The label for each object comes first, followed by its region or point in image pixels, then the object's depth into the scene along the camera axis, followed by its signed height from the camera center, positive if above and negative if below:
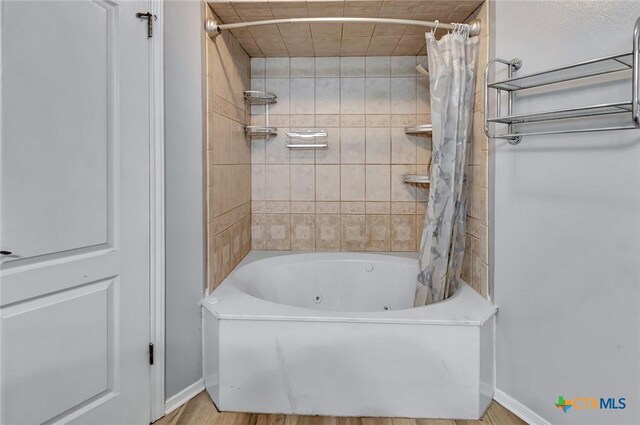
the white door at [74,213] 1.09 -0.02
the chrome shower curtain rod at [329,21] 1.74 +0.91
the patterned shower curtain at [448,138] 1.83 +0.35
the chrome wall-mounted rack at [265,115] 2.45 +0.68
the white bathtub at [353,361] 1.57 -0.67
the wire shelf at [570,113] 1.13 +0.33
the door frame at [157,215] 1.54 -0.04
